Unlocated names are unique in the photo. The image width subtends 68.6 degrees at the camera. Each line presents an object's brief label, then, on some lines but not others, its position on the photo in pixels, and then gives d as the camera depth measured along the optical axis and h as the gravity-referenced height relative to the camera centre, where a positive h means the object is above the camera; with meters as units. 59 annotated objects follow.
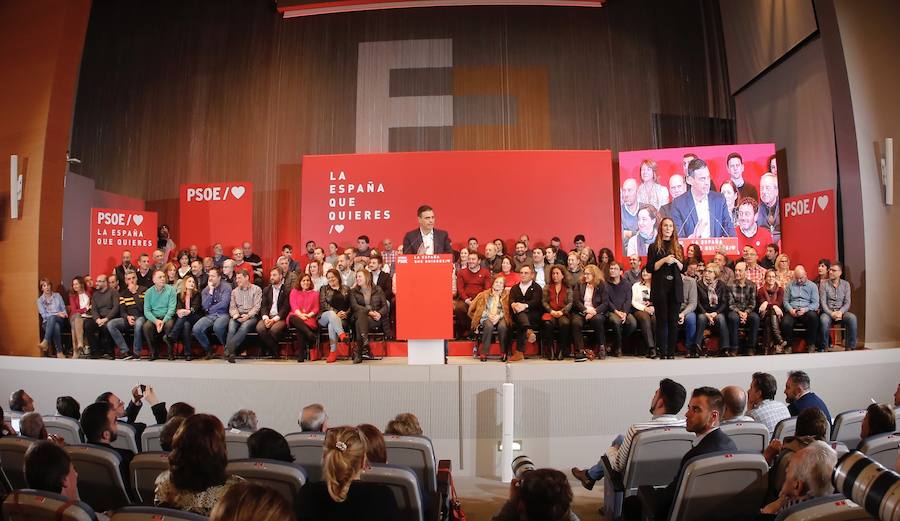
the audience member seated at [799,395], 3.61 -0.45
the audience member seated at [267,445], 2.77 -0.54
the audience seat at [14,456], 2.83 -0.60
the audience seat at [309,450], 3.07 -0.63
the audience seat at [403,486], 2.24 -0.58
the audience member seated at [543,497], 1.79 -0.49
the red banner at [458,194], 8.75 +1.61
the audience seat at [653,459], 3.09 -0.68
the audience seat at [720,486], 2.35 -0.62
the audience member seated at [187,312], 6.44 +0.04
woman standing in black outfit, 5.61 +0.29
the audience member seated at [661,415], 3.22 -0.52
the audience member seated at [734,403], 3.41 -0.46
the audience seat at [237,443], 3.22 -0.62
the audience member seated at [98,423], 3.08 -0.50
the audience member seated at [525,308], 6.09 +0.06
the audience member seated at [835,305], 6.40 +0.09
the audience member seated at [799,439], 2.53 -0.51
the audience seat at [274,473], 2.37 -0.57
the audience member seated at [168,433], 3.00 -0.53
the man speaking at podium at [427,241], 7.25 +0.82
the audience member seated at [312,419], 3.40 -0.53
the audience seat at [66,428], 3.59 -0.61
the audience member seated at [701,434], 2.50 -0.48
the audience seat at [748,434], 3.11 -0.57
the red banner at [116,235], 8.33 +1.06
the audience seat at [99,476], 2.64 -0.65
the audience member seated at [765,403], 3.65 -0.50
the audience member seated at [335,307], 6.18 +0.08
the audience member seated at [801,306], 6.36 +0.08
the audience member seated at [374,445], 2.73 -0.54
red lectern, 5.15 +0.14
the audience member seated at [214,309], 6.43 +0.07
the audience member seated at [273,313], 6.33 +0.03
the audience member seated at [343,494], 2.12 -0.57
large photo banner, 8.28 +1.52
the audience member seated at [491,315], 6.07 +0.00
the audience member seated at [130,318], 6.56 -0.02
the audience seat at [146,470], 2.56 -0.60
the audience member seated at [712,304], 6.25 +0.10
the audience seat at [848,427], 3.40 -0.59
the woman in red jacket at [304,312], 6.25 +0.03
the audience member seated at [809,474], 2.07 -0.51
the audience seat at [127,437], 3.39 -0.62
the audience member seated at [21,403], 4.15 -0.54
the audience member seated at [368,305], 6.14 +0.10
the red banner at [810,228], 7.35 +1.01
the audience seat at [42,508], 1.76 -0.52
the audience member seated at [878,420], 2.81 -0.45
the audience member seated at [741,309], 6.30 +0.05
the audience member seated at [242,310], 6.28 +0.06
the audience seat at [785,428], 3.22 -0.56
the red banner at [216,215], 9.12 +1.40
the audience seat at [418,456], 2.95 -0.63
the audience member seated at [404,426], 3.29 -0.55
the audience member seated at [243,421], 3.51 -0.56
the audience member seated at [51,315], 7.30 +0.01
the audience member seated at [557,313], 6.13 +0.02
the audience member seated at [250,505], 1.35 -0.39
